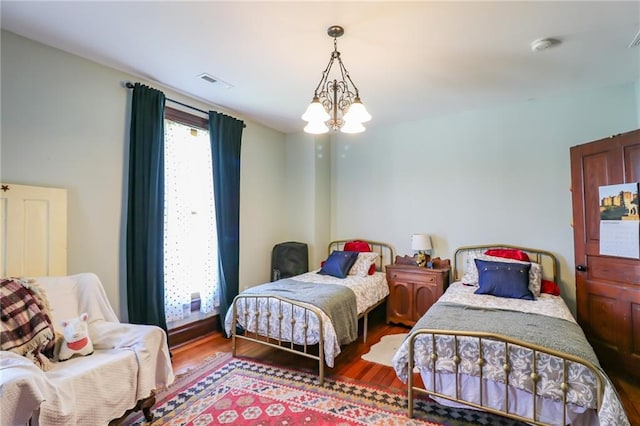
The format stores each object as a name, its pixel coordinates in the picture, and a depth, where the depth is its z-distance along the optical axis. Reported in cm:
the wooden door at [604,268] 252
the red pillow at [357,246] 442
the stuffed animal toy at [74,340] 185
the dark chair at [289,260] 434
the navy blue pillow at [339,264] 382
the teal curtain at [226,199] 362
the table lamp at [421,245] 393
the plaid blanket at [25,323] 171
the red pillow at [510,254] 343
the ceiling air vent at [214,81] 290
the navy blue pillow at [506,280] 295
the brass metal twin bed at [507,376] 167
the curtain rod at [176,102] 284
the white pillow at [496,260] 309
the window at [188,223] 323
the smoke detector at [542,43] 231
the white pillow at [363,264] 394
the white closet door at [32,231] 210
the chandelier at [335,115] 215
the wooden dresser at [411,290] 370
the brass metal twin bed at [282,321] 260
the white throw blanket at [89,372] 138
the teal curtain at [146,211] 281
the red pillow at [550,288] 315
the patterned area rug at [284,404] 208
